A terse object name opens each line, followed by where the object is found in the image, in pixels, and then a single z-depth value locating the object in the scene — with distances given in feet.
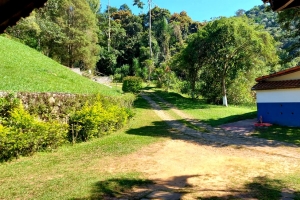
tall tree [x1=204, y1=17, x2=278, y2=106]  78.43
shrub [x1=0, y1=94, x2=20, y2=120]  28.25
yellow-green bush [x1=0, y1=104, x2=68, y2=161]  25.63
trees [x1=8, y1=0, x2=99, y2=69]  89.80
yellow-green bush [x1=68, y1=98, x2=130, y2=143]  35.91
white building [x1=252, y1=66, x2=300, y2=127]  50.37
